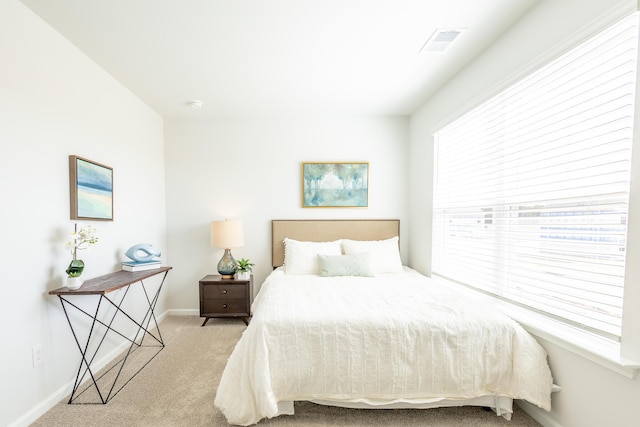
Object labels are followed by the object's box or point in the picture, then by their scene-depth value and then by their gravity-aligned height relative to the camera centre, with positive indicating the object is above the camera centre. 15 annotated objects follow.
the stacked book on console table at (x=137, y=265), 2.55 -0.54
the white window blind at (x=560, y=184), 1.33 +0.15
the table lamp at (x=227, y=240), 3.26 -0.38
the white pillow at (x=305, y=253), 3.12 -0.53
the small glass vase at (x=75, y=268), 1.87 -0.42
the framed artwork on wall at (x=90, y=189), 2.06 +0.15
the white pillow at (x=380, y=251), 3.18 -0.51
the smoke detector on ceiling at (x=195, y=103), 3.08 +1.17
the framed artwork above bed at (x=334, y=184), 3.61 +0.31
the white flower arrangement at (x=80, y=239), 1.95 -0.24
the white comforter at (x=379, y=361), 1.62 -0.91
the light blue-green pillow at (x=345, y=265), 2.95 -0.62
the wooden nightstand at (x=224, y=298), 3.20 -1.05
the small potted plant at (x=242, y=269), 3.35 -0.76
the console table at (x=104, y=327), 1.94 -1.05
